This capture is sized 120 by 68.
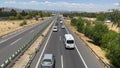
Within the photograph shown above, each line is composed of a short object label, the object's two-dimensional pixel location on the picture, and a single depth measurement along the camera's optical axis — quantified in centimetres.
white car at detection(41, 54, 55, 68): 841
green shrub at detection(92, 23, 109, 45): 1987
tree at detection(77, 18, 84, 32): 3214
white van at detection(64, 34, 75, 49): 1420
